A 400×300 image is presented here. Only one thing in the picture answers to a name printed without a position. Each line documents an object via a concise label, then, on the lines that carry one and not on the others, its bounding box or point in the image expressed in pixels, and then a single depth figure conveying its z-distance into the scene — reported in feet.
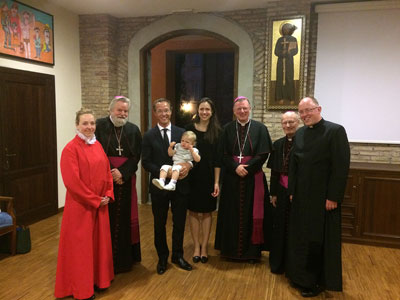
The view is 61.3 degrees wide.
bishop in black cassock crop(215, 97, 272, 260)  11.19
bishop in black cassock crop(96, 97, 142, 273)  10.28
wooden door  14.21
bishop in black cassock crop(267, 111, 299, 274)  10.59
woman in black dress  11.17
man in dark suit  10.51
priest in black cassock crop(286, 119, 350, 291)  9.12
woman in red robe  8.63
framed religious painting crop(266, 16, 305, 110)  15.57
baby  9.98
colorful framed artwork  13.91
